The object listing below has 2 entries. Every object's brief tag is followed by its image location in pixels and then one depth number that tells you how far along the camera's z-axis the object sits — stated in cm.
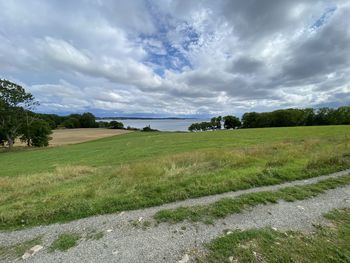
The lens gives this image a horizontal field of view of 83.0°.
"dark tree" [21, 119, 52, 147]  4847
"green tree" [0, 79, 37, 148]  4193
